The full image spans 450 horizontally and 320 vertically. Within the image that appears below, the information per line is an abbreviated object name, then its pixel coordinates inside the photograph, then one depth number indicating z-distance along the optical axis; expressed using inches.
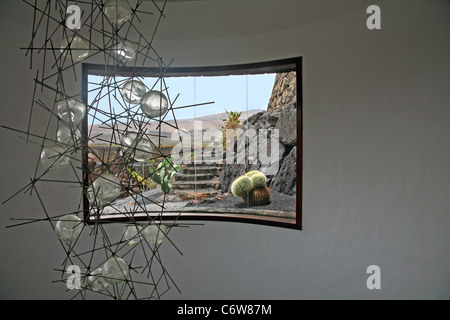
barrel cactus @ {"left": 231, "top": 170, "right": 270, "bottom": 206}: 104.0
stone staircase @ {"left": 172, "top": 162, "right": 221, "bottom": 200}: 109.3
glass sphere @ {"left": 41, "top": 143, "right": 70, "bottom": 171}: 31.7
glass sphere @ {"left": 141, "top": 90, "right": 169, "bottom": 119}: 31.2
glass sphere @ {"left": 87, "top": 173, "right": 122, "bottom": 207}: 30.3
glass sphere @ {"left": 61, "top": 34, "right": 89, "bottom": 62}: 37.3
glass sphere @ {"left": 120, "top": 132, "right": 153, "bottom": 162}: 34.4
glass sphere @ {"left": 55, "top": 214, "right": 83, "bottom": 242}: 34.5
